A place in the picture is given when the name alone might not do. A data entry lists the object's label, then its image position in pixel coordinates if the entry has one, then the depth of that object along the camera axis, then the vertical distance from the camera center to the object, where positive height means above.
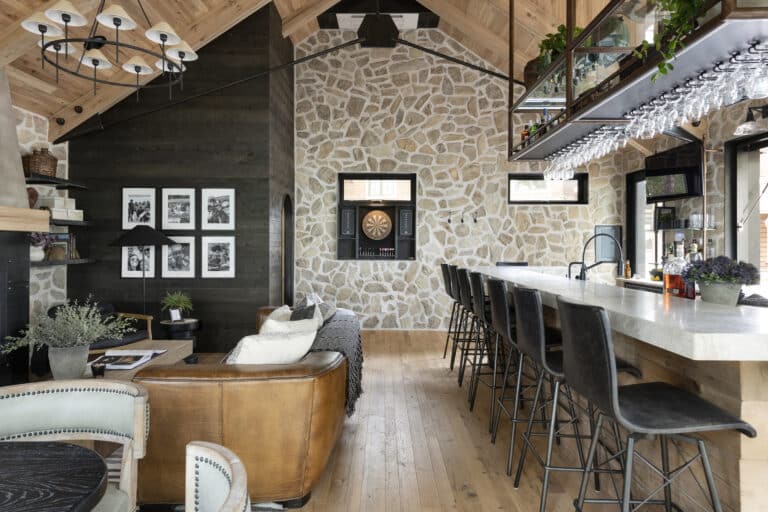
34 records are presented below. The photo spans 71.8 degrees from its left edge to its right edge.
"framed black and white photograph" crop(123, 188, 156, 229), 6.71 +0.68
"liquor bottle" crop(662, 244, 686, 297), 3.13 -0.13
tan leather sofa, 2.73 -0.85
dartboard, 8.56 +0.51
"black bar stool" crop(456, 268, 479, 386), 4.98 -0.39
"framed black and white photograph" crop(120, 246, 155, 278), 6.70 -0.06
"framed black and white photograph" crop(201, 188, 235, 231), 6.69 +0.61
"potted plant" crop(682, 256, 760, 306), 2.61 -0.11
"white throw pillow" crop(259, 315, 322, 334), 3.48 -0.46
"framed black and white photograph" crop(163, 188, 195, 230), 6.70 +0.62
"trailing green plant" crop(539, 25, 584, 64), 4.17 +1.69
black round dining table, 1.28 -0.59
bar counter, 1.79 -0.47
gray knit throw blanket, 3.44 -0.58
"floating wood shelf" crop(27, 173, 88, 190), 5.67 +0.84
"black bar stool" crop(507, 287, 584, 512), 2.58 -0.54
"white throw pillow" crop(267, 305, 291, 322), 4.57 -0.50
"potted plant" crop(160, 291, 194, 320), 6.31 -0.55
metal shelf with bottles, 2.20 +1.03
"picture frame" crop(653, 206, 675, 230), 6.85 +0.51
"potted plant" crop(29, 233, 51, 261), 5.62 +0.13
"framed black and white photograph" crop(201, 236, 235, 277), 6.71 -0.05
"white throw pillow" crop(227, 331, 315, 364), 3.05 -0.53
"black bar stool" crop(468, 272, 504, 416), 4.38 -0.48
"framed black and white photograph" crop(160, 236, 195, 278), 6.71 -0.02
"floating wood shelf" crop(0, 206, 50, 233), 4.51 +0.34
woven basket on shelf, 5.73 +1.03
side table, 6.16 -0.83
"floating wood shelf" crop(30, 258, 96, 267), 5.64 -0.05
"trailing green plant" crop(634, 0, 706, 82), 2.32 +1.05
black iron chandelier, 3.33 +1.55
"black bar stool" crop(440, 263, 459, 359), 6.03 -0.26
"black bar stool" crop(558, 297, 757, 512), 1.90 -0.57
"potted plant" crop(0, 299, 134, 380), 3.37 -0.52
